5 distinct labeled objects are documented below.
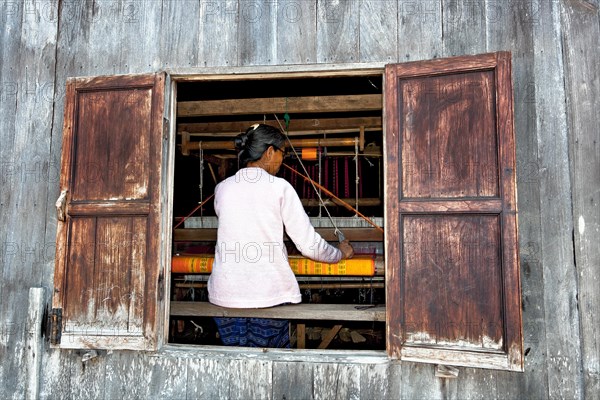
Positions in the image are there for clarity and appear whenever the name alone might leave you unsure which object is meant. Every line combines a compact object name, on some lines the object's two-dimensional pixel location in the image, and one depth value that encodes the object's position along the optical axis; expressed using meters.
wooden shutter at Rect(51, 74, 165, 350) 2.98
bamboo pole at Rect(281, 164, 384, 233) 4.07
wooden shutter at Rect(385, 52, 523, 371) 2.63
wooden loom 3.35
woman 3.16
